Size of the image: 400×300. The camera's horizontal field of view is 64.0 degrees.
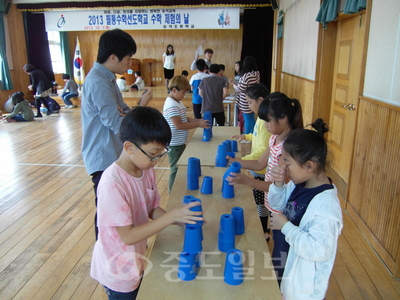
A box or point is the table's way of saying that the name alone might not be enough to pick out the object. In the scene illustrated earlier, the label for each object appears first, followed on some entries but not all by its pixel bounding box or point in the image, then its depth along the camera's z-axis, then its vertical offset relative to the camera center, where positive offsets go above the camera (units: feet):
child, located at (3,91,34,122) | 23.42 -3.23
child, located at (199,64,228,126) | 15.25 -1.24
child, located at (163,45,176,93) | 31.65 +0.32
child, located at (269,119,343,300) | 3.40 -1.67
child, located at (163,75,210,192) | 8.48 -1.29
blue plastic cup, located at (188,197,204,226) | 3.57 -1.56
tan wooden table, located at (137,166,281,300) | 3.16 -2.16
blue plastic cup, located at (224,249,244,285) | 3.25 -2.02
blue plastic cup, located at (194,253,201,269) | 3.49 -2.08
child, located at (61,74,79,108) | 29.84 -2.38
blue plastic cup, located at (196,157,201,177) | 5.72 -1.74
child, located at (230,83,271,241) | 7.10 -1.72
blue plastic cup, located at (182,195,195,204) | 4.28 -1.75
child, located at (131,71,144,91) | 32.12 -1.86
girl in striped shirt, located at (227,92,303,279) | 5.47 -0.87
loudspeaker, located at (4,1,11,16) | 29.12 +5.14
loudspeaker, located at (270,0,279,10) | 26.96 +4.97
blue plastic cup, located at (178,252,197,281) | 3.30 -2.02
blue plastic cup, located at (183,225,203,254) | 3.54 -1.87
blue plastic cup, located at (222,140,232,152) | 7.41 -1.83
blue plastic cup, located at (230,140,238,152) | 7.63 -1.88
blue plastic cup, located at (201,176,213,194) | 5.34 -1.94
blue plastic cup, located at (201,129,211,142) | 8.80 -1.88
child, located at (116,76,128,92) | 30.37 -1.70
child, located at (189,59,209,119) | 16.75 -0.90
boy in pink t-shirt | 3.36 -1.50
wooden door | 10.99 -0.81
